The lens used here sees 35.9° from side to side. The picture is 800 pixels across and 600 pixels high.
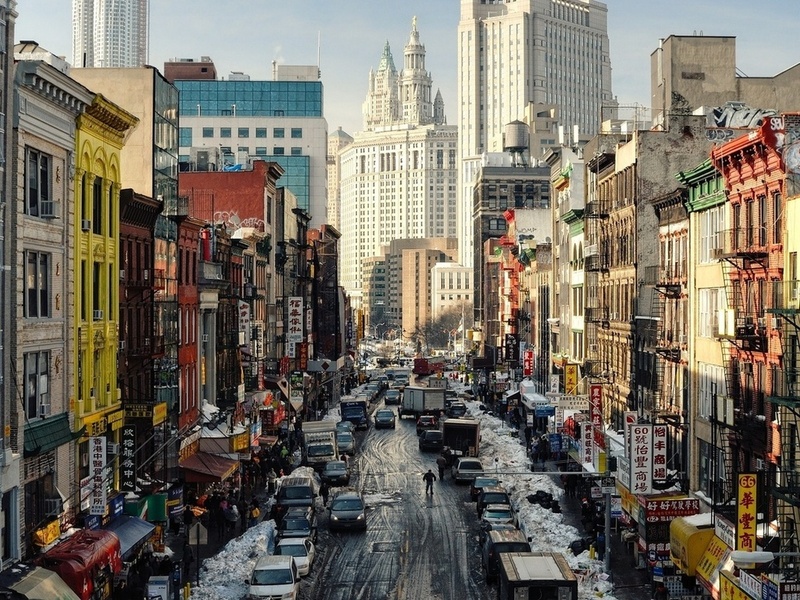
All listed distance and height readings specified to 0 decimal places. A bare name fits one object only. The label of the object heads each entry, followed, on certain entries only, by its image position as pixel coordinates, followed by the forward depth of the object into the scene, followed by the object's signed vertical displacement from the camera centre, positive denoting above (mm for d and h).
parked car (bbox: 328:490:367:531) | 51688 -8417
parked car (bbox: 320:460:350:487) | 64375 -8428
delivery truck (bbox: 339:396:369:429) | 97625 -7929
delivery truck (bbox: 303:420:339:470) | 70938 -7676
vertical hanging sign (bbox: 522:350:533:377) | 104888 -4315
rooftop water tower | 184250 +26088
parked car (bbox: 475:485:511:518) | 53438 -8053
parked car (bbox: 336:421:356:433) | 86500 -8036
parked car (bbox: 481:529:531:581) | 40688 -7726
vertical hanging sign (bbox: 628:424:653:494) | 42594 -5002
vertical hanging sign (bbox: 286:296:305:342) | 94812 -523
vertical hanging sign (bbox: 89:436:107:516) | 39531 -5145
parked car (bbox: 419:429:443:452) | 81938 -8520
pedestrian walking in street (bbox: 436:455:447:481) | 68312 -8419
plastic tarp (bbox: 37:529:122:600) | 32719 -6680
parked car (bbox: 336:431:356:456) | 78375 -8309
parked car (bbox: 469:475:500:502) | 59094 -8234
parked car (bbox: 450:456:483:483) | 66375 -8512
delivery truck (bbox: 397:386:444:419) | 104062 -7533
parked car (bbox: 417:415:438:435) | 91500 -8197
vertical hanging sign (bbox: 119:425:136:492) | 44719 -5340
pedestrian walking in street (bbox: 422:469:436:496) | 61594 -8368
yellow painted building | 40969 +1434
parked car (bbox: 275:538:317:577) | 41969 -8216
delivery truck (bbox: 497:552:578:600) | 31641 -6887
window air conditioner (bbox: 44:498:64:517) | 37469 -5833
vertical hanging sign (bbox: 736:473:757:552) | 30766 -5021
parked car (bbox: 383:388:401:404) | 123156 -8463
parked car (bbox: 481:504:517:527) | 49166 -8212
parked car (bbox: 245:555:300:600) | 36656 -8032
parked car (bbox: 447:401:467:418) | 100438 -7975
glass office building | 163000 +24942
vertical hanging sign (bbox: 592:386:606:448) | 59531 -4918
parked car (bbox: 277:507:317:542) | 46594 -8200
